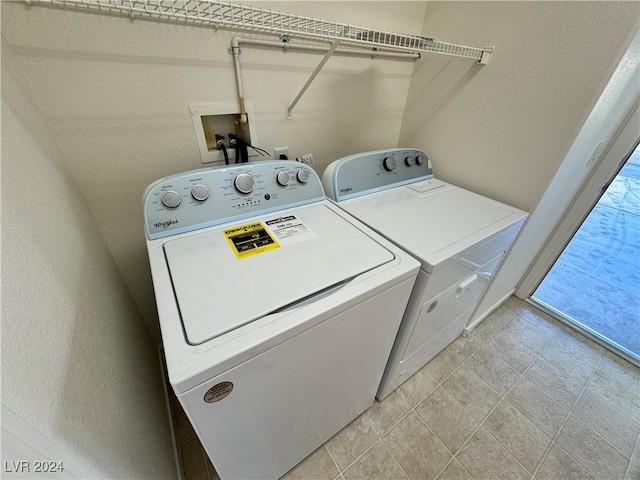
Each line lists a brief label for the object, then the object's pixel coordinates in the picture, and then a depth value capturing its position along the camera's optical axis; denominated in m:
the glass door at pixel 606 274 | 1.67
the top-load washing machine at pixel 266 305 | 0.58
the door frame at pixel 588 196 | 1.39
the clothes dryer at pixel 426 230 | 0.94
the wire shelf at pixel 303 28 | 0.65
